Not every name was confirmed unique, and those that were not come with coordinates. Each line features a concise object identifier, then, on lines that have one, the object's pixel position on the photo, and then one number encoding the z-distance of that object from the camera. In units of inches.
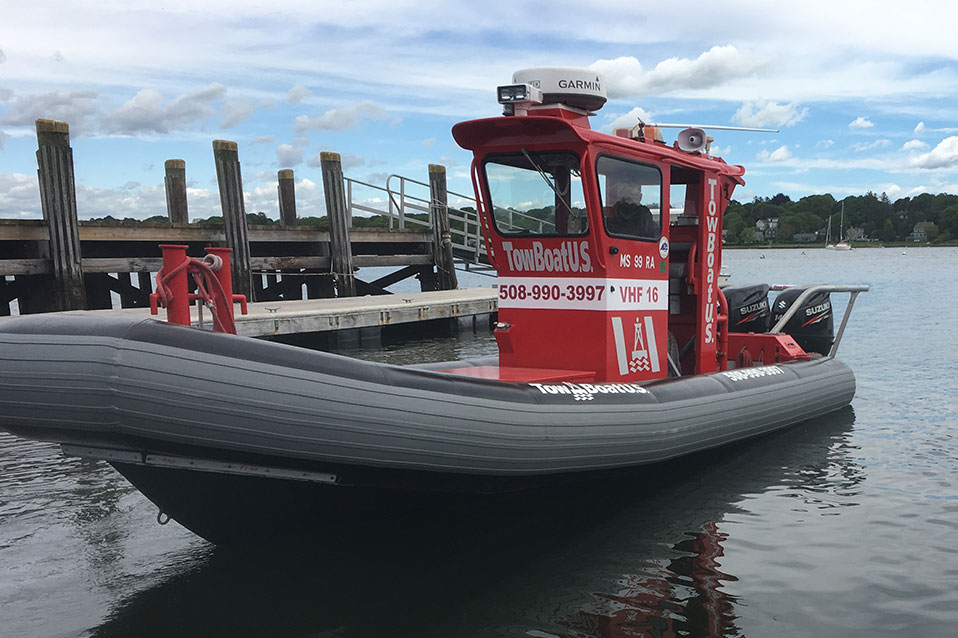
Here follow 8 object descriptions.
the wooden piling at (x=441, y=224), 747.4
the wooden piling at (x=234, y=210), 554.3
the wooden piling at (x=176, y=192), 579.2
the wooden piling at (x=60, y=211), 457.4
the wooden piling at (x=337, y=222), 641.6
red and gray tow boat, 128.0
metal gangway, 695.1
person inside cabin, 207.6
